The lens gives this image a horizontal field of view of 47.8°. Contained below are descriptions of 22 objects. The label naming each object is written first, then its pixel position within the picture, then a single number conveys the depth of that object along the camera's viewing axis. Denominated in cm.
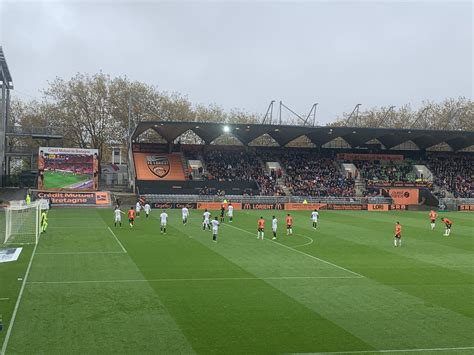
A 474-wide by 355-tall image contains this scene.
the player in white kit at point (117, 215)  3556
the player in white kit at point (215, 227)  2926
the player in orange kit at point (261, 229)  3053
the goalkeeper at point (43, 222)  3145
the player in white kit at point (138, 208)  4339
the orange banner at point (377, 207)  5847
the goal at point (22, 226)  2841
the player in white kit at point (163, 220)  3244
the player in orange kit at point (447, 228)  3447
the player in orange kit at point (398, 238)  2933
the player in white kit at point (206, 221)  3469
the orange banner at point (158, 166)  6375
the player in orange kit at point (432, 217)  3825
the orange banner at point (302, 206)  5650
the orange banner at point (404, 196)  6212
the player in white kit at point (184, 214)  3759
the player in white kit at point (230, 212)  4112
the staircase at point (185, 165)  6456
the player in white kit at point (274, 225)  3091
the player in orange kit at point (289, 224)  3256
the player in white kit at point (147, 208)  4282
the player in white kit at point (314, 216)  3724
